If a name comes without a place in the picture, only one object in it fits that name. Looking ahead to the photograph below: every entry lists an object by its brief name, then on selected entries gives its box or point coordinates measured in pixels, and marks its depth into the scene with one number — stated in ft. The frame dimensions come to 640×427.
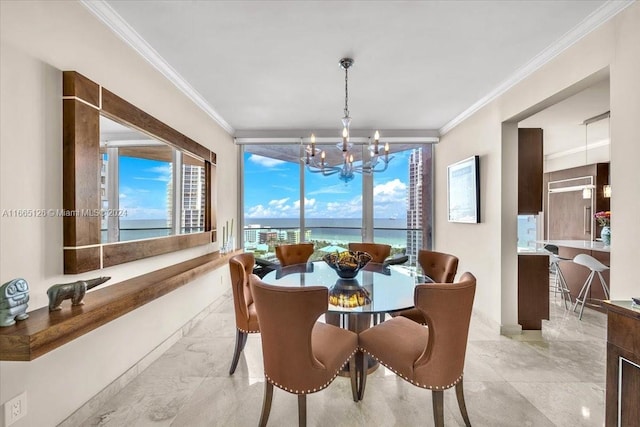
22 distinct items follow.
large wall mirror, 5.18
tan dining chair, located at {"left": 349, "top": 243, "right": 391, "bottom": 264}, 11.14
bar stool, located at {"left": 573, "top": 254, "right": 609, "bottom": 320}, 10.95
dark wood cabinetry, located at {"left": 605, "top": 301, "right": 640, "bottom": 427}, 4.22
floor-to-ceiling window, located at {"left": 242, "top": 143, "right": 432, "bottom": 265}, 15.51
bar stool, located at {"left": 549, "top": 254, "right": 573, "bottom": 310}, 12.78
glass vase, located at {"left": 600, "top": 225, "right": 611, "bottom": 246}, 12.20
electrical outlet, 4.23
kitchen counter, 11.84
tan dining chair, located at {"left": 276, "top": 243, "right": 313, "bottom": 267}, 10.74
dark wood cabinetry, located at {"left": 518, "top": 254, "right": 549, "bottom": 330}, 9.62
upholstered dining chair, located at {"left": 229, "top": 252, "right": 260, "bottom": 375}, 6.99
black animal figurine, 4.52
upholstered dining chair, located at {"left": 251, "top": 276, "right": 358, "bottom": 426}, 4.60
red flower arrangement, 13.24
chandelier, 8.32
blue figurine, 3.93
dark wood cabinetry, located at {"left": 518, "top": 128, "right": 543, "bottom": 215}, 9.68
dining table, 5.74
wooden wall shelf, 3.75
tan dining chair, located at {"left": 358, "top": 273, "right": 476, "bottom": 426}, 4.77
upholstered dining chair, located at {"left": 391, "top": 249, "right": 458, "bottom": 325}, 7.54
